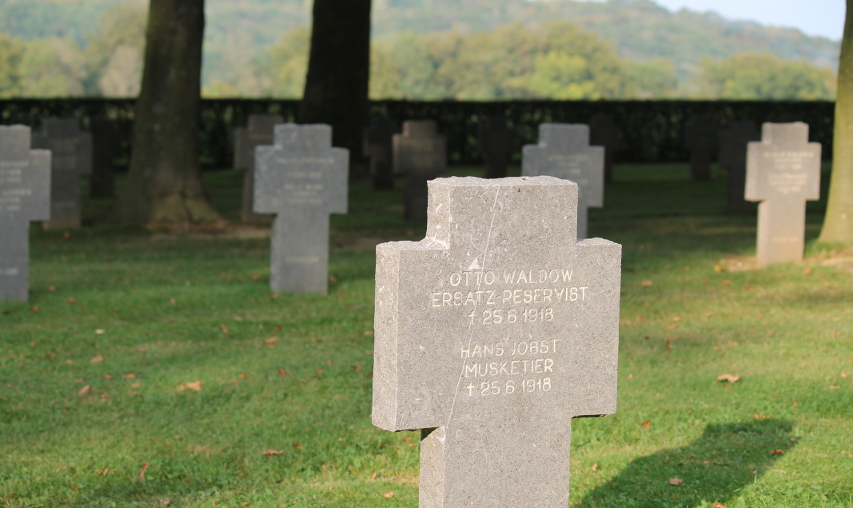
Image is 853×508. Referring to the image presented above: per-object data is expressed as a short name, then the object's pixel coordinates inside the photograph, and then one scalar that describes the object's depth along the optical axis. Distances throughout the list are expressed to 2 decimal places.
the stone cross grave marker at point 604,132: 22.53
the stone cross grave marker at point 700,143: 23.30
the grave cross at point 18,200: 9.55
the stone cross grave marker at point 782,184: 11.48
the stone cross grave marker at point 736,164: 17.80
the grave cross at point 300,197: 10.20
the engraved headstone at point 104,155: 19.48
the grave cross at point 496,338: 3.87
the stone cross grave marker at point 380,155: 21.00
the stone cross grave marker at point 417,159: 17.16
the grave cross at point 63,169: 15.77
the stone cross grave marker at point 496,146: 21.16
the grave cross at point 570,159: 11.89
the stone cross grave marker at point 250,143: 16.34
